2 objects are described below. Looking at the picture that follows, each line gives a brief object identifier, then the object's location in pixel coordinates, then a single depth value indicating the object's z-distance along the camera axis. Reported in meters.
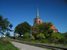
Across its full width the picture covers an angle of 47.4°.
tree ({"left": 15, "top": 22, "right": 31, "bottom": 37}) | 33.52
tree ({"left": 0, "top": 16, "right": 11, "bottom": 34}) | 16.32
